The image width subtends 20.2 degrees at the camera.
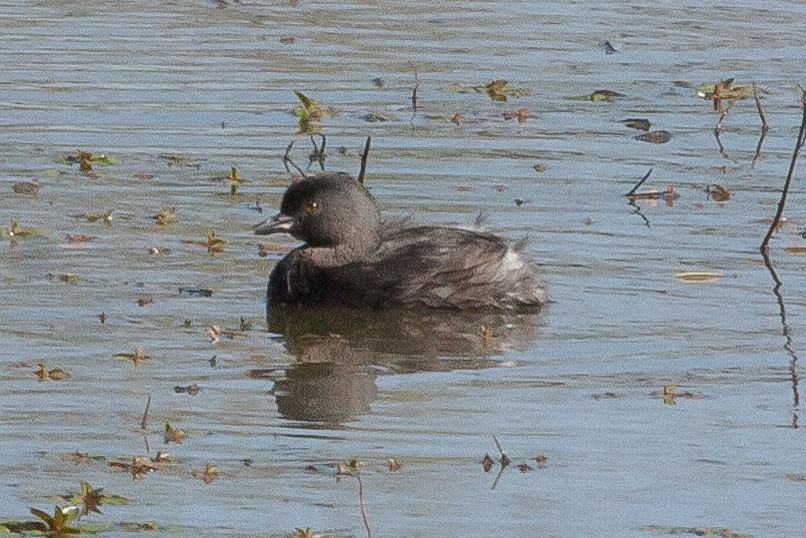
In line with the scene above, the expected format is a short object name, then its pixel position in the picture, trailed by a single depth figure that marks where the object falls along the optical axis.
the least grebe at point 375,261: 11.85
